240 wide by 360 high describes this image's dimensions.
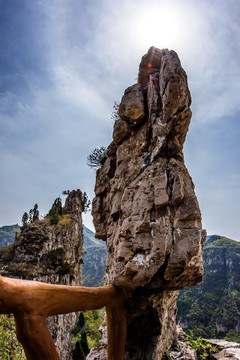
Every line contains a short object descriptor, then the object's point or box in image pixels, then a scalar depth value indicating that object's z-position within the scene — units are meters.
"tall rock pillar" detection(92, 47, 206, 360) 7.14
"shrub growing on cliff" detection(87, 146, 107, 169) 14.70
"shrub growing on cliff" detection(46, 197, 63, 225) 30.47
